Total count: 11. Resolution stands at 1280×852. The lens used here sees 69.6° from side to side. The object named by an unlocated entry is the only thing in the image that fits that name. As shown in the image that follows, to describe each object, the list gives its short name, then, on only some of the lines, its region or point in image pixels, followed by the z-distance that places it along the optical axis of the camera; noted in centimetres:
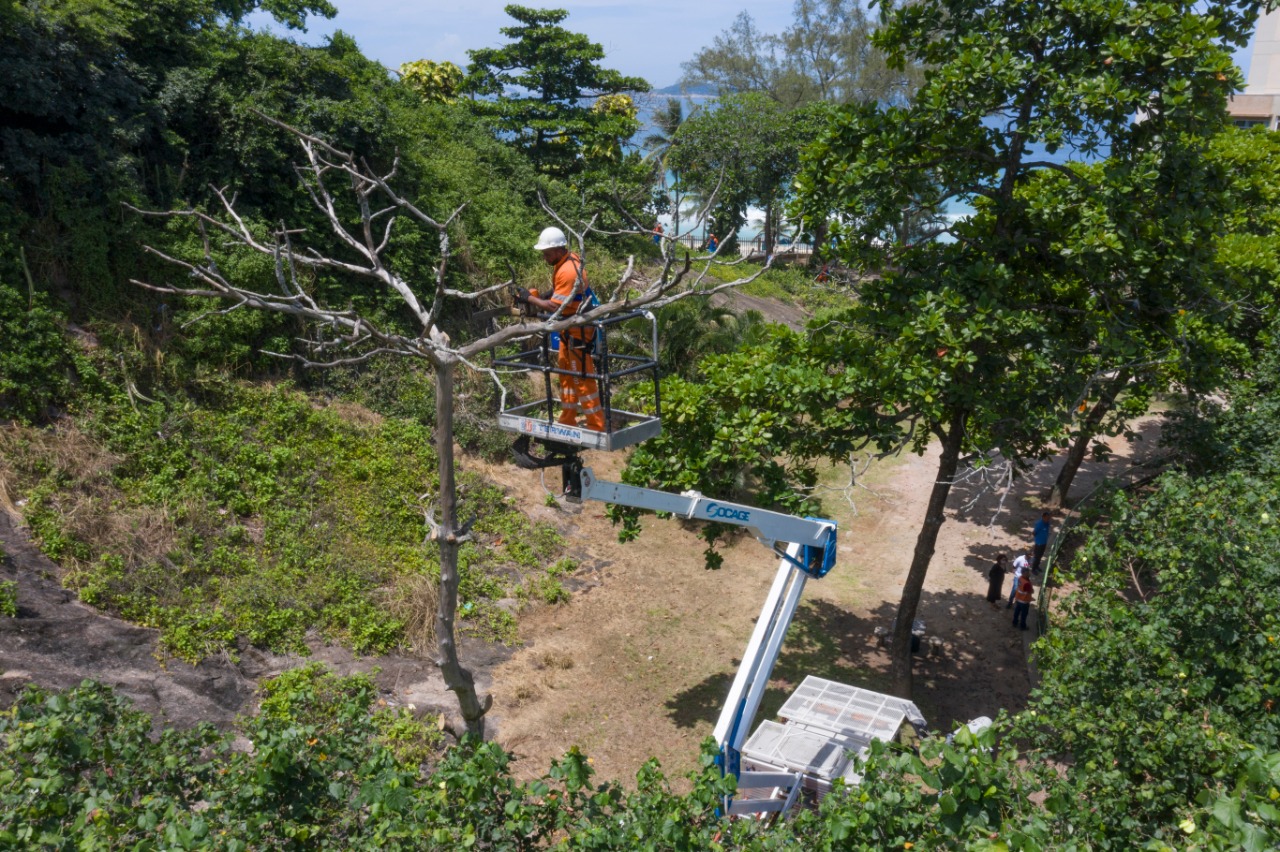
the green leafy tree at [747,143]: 3412
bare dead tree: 617
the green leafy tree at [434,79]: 3073
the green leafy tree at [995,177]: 862
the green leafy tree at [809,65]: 4597
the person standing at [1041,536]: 1466
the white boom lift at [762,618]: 733
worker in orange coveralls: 691
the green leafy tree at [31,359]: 1185
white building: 3794
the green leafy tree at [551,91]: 2888
